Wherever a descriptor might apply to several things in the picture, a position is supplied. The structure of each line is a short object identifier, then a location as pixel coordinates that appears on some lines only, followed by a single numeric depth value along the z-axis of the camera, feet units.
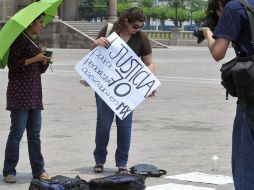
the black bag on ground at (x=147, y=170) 31.83
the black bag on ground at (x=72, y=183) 26.90
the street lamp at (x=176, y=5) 333.81
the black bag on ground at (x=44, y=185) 26.34
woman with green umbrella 29.86
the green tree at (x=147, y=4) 380.34
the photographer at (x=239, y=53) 20.19
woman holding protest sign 31.95
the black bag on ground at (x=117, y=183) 27.44
